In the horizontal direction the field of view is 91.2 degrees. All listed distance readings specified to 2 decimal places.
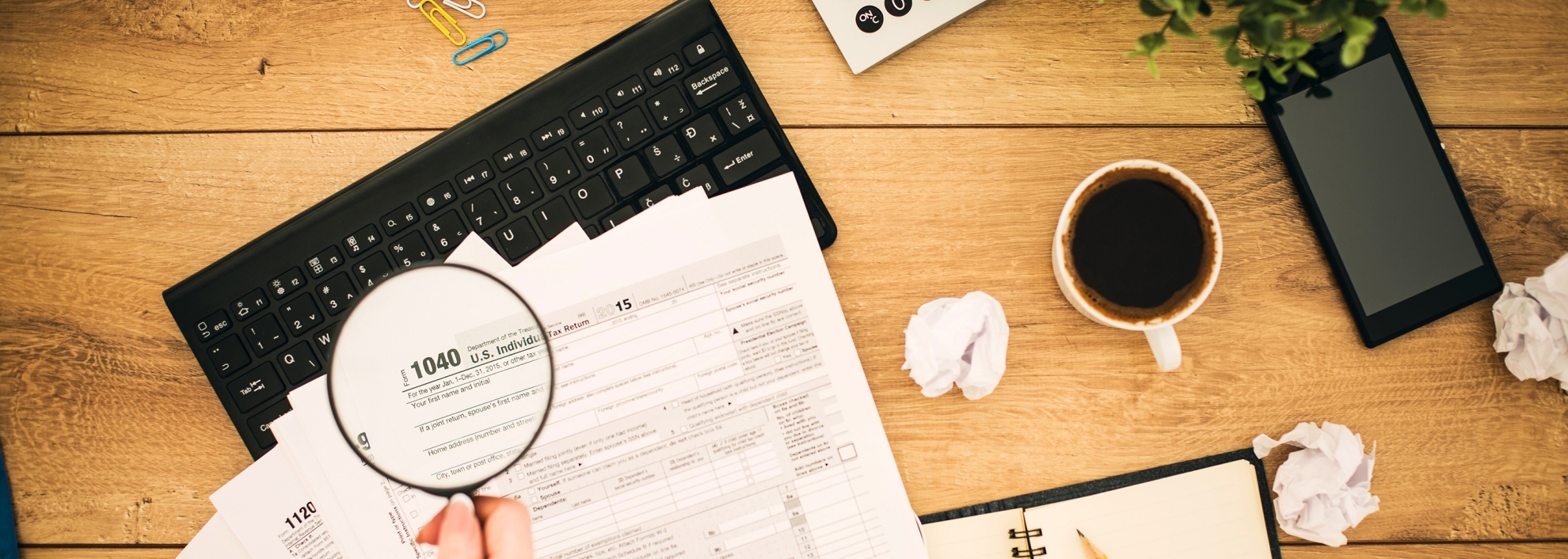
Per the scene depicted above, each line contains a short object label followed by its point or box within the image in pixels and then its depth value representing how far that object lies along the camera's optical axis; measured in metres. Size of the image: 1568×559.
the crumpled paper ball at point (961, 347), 0.65
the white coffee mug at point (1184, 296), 0.59
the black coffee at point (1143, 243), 0.60
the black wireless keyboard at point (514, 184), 0.64
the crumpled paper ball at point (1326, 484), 0.65
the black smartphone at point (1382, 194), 0.65
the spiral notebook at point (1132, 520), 0.66
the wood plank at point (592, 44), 0.68
